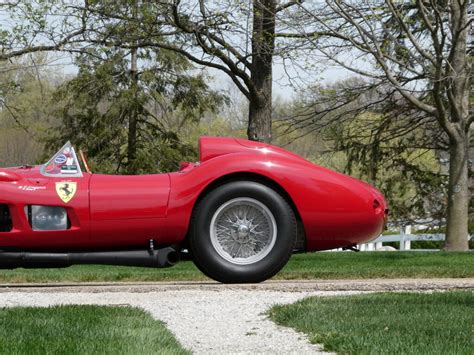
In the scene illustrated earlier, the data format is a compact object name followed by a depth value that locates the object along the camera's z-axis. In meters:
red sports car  12.84
